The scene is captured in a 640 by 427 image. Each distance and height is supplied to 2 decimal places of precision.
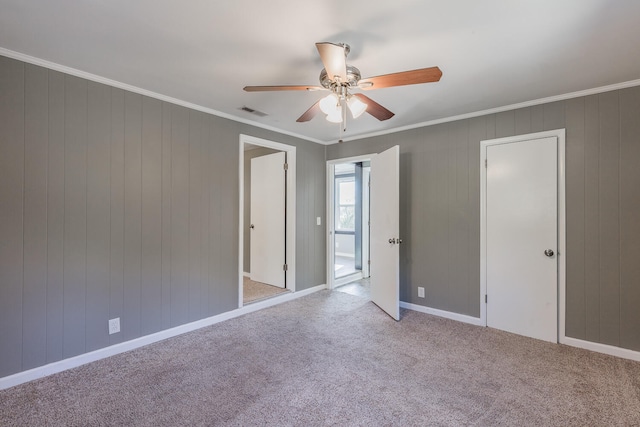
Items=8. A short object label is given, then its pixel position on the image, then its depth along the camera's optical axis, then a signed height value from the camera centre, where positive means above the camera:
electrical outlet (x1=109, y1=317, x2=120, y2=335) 2.66 -1.03
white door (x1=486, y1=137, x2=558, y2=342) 2.98 -0.26
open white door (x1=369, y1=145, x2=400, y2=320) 3.57 -0.24
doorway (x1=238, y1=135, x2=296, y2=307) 4.43 -0.24
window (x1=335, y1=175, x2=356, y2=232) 7.95 +0.22
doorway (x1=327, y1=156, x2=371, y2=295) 4.89 -0.25
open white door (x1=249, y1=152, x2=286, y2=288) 4.58 -0.12
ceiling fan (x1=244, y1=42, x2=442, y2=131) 1.67 +0.84
